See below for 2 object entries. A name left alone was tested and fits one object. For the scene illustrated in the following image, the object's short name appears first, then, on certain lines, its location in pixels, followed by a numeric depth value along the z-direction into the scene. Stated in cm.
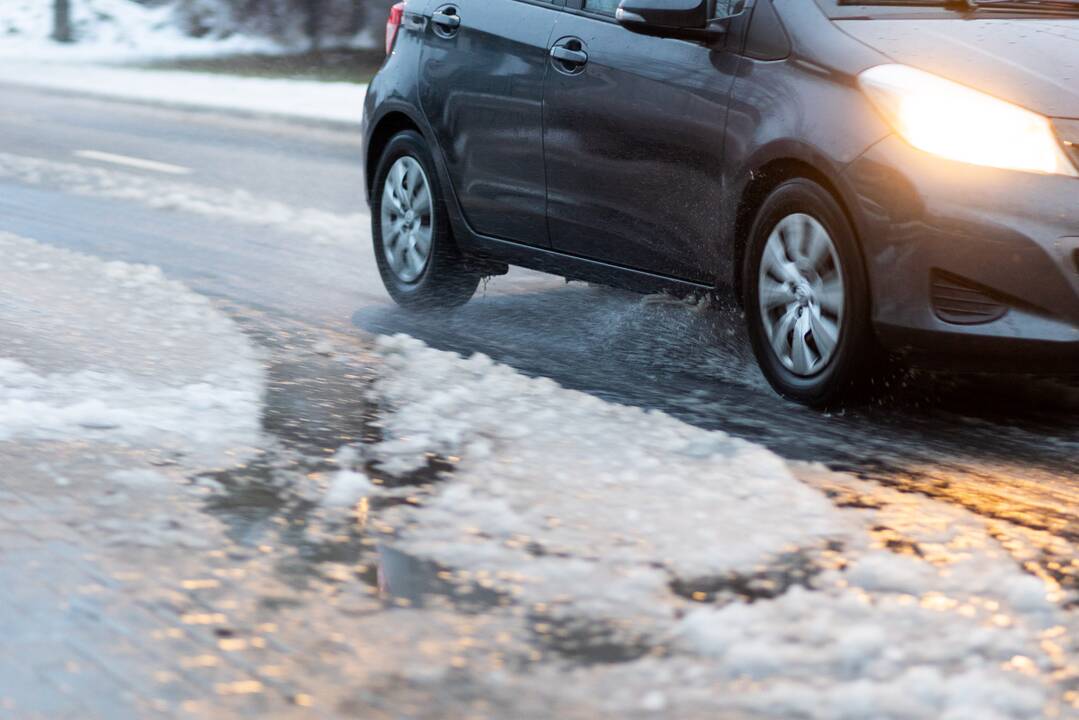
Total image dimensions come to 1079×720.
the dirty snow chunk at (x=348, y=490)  470
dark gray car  525
